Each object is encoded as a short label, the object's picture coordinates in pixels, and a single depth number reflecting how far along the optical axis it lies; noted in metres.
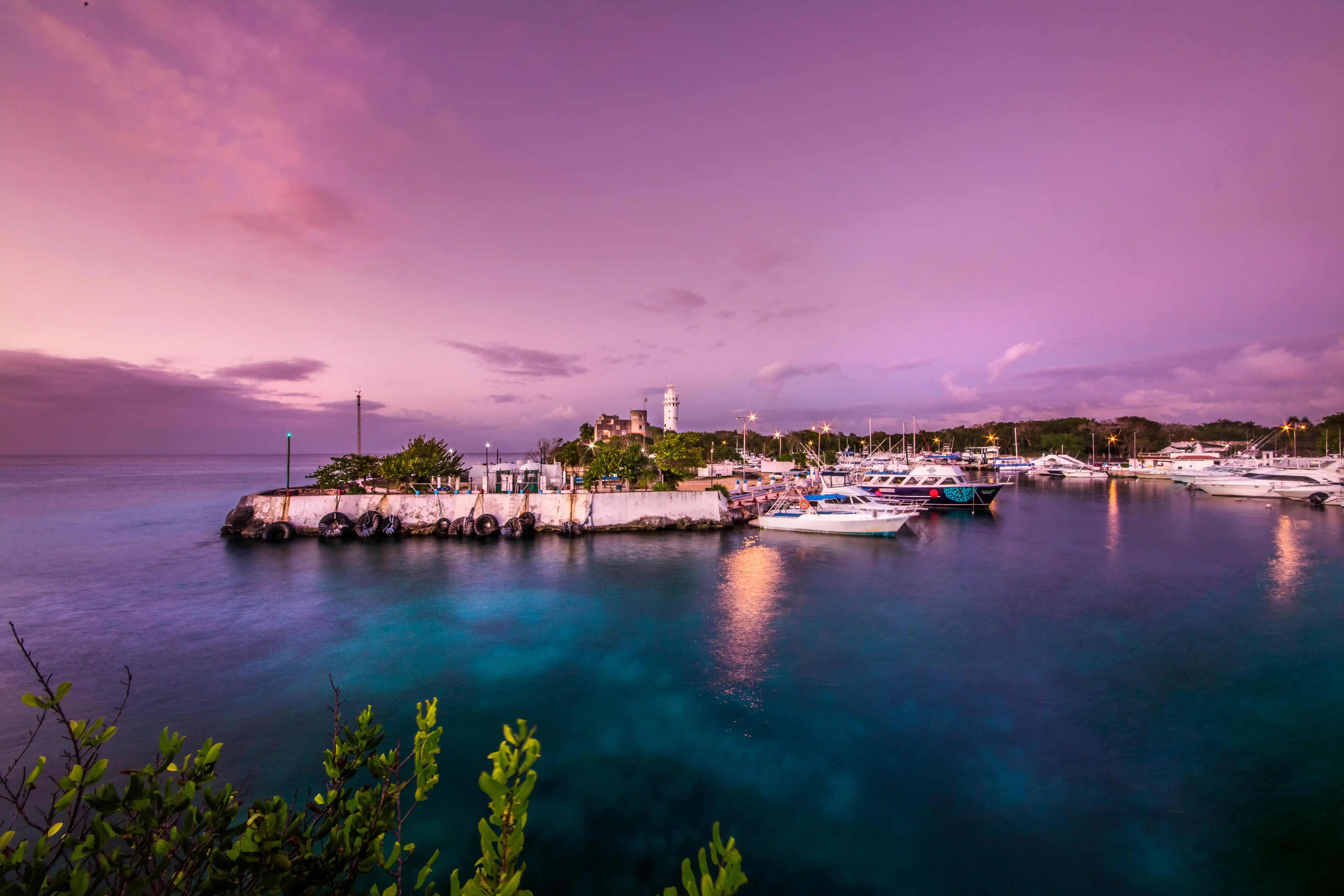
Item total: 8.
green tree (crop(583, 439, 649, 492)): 46.72
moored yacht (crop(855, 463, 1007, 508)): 55.00
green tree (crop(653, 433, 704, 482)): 49.38
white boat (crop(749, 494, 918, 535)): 40.00
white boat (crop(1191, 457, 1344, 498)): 60.19
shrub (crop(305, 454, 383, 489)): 45.41
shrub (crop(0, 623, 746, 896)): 3.24
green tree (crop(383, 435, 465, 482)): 46.50
